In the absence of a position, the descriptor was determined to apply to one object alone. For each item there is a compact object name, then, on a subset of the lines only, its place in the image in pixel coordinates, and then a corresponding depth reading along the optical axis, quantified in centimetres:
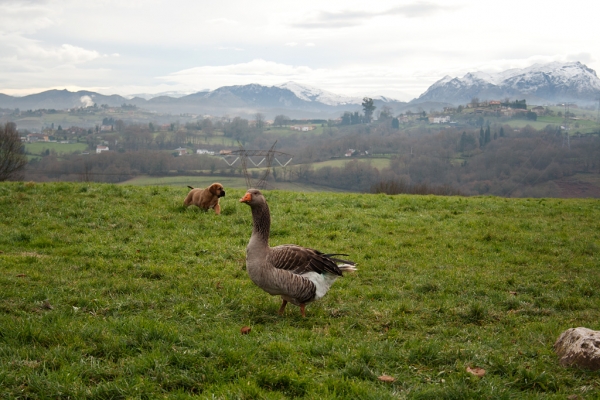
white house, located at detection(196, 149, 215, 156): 8681
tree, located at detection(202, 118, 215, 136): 12874
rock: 584
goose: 756
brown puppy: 1585
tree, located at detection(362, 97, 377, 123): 18200
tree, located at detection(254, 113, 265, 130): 14929
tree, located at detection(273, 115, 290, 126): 16525
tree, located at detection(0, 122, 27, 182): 4131
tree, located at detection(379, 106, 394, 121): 18494
